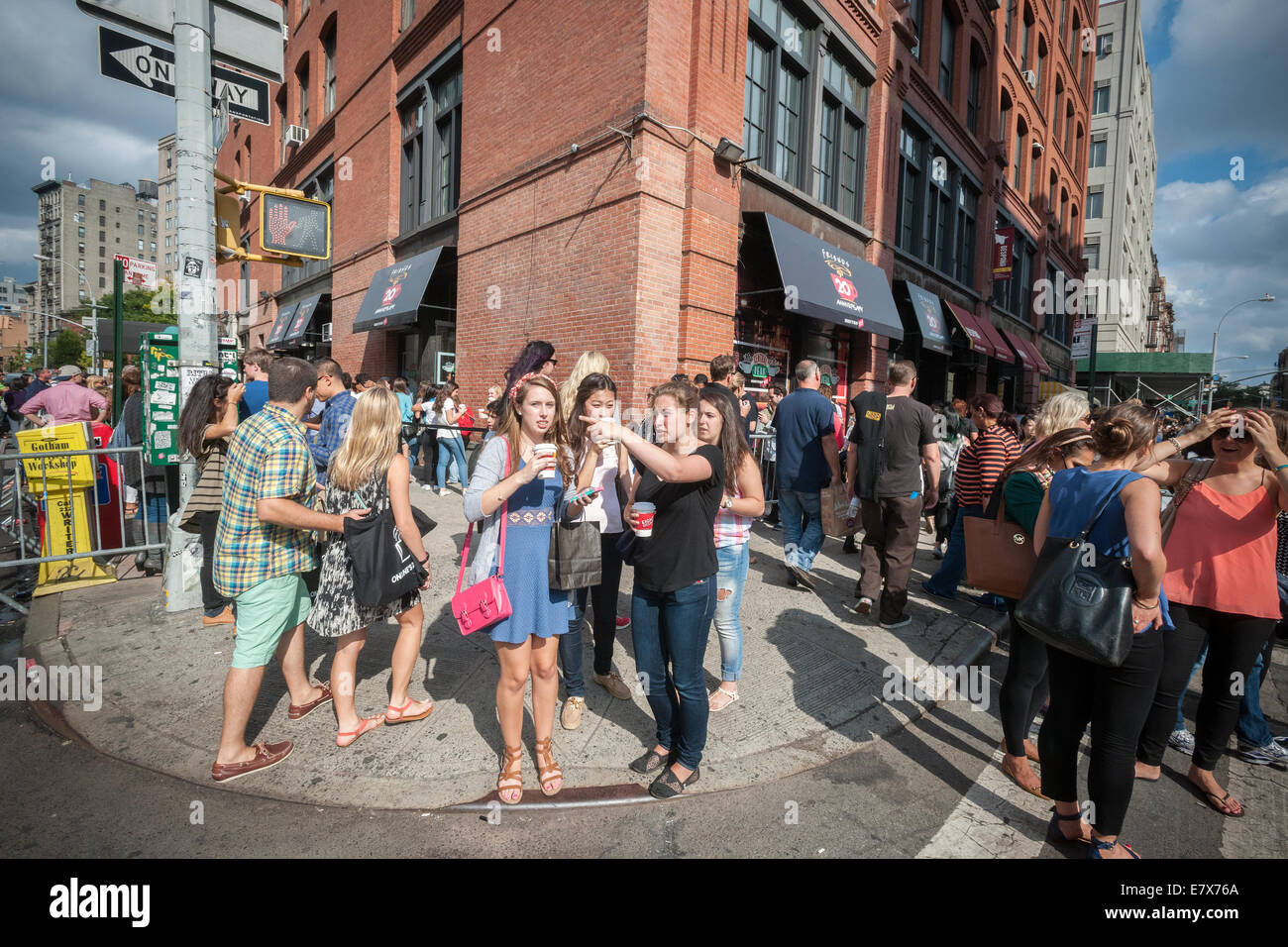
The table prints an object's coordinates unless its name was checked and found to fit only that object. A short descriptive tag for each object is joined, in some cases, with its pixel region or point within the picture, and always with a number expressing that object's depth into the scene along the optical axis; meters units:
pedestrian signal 6.04
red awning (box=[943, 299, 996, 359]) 15.81
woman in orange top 3.04
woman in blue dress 2.76
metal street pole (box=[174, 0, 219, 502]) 4.85
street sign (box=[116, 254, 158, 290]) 11.74
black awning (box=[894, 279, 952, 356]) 13.77
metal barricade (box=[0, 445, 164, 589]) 5.78
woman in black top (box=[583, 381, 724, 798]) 2.76
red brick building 8.64
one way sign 4.62
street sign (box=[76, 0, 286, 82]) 4.64
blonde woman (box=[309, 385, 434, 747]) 3.15
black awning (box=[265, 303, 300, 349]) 20.08
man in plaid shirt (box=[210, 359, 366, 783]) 2.98
